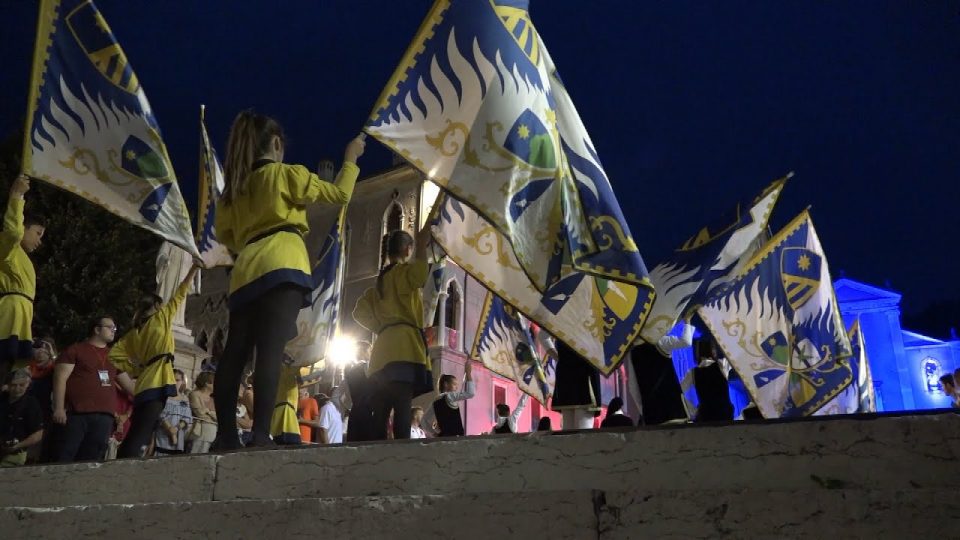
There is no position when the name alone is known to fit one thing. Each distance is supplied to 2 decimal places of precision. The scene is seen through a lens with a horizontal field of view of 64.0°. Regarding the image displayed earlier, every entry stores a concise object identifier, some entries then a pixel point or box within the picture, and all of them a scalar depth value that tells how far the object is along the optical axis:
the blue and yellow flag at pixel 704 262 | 8.19
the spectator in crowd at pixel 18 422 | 6.22
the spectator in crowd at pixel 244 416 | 8.63
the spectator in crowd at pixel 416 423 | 10.04
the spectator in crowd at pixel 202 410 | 8.24
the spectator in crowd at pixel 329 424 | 9.39
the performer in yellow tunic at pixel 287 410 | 7.58
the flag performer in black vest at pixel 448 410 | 8.04
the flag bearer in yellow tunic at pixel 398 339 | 5.32
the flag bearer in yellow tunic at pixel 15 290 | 5.75
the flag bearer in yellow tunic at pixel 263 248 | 4.06
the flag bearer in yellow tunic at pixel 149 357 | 6.09
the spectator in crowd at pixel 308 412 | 9.71
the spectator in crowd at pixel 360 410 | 5.61
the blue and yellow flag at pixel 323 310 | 7.75
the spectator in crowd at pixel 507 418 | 8.99
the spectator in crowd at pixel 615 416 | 7.69
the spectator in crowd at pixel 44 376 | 7.06
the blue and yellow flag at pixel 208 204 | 8.48
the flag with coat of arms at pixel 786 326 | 10.69
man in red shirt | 5.71
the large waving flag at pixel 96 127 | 6.72
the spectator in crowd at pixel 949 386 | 9.33
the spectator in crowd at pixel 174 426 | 8.09
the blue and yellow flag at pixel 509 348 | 8.92
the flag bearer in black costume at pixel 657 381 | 7.40
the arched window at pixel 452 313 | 29.35
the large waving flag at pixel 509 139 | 5.64
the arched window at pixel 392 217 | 32.78
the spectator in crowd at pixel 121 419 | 7.09
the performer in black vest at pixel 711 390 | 8.40
